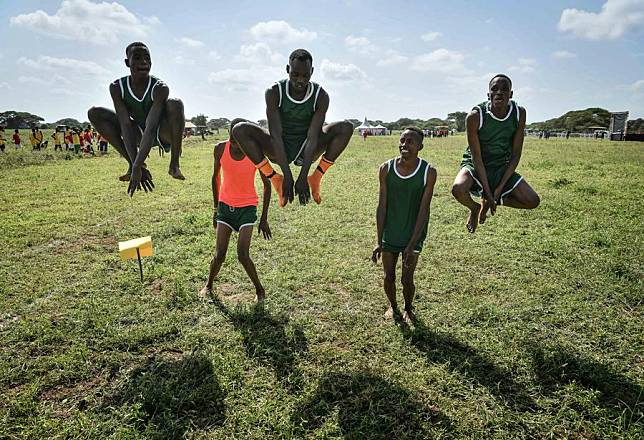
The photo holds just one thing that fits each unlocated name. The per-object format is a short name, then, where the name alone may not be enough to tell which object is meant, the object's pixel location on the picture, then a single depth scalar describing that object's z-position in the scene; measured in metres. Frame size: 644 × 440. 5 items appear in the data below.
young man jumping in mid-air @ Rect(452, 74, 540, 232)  5.49
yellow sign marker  5.82
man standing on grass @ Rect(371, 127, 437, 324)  4.77
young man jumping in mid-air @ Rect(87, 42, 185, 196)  5.14
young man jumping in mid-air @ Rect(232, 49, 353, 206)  4.88
